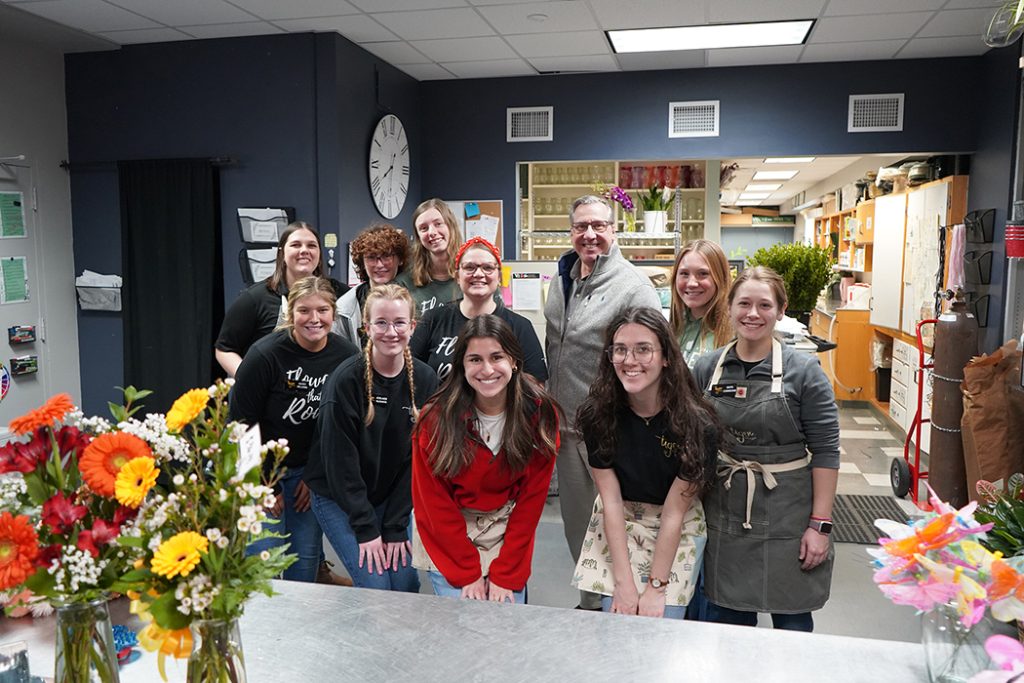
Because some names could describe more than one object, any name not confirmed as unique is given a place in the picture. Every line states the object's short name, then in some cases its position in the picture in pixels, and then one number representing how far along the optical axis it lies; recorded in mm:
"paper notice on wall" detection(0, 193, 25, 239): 4355
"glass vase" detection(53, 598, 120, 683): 1039
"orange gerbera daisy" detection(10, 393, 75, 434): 1023
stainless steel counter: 1258
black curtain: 4656
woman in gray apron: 1945
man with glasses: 2547
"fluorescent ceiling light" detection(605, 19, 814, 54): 4410
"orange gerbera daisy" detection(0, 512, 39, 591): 958
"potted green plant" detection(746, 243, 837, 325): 5176
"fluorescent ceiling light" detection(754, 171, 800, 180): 10227
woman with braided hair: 2205
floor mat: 3842
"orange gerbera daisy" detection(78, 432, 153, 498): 963
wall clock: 5031
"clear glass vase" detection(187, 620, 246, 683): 1021
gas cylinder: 3873
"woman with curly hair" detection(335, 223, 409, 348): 2951
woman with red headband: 2498
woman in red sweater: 1959
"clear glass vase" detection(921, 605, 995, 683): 1128
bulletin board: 5805
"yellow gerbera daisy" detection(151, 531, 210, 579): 917
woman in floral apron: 1911
